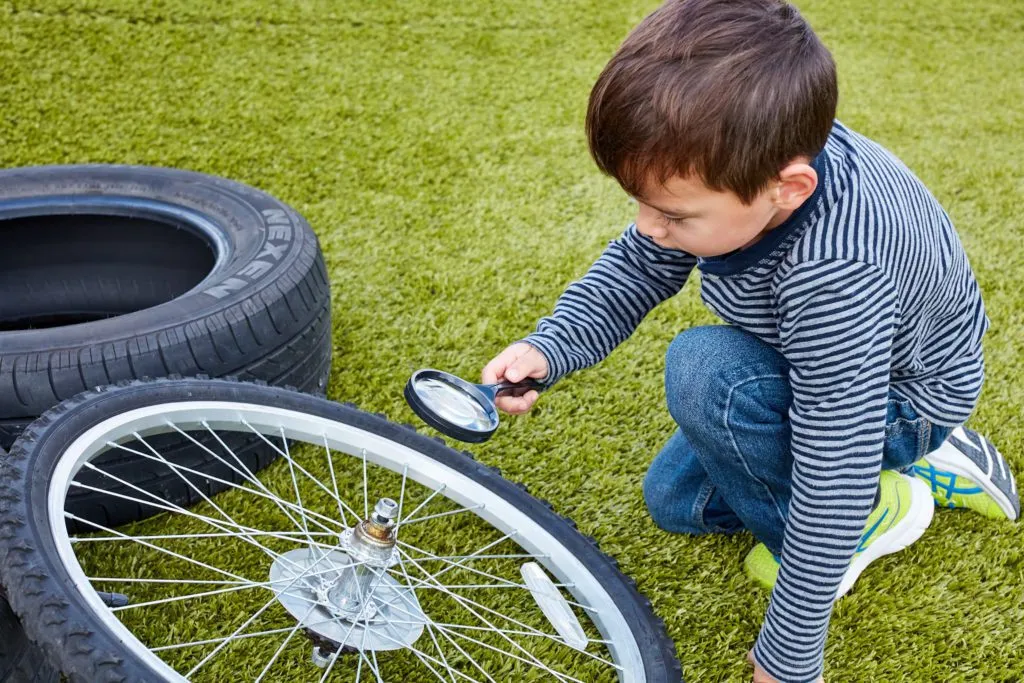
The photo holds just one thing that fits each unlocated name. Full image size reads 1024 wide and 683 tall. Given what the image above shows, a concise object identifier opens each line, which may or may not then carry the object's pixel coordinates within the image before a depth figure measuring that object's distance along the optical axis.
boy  1.00
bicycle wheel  1.20
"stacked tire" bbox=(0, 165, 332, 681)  1.33
